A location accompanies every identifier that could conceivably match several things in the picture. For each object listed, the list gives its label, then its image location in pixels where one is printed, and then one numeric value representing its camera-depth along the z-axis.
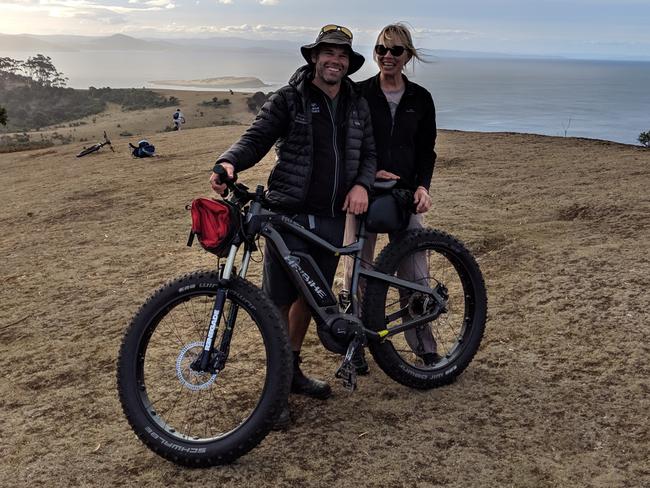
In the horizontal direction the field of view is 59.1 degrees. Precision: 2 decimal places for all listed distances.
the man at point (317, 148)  3.57
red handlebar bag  3.24
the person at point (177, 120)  26.85
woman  4.02
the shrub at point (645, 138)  21.50
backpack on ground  17.45
